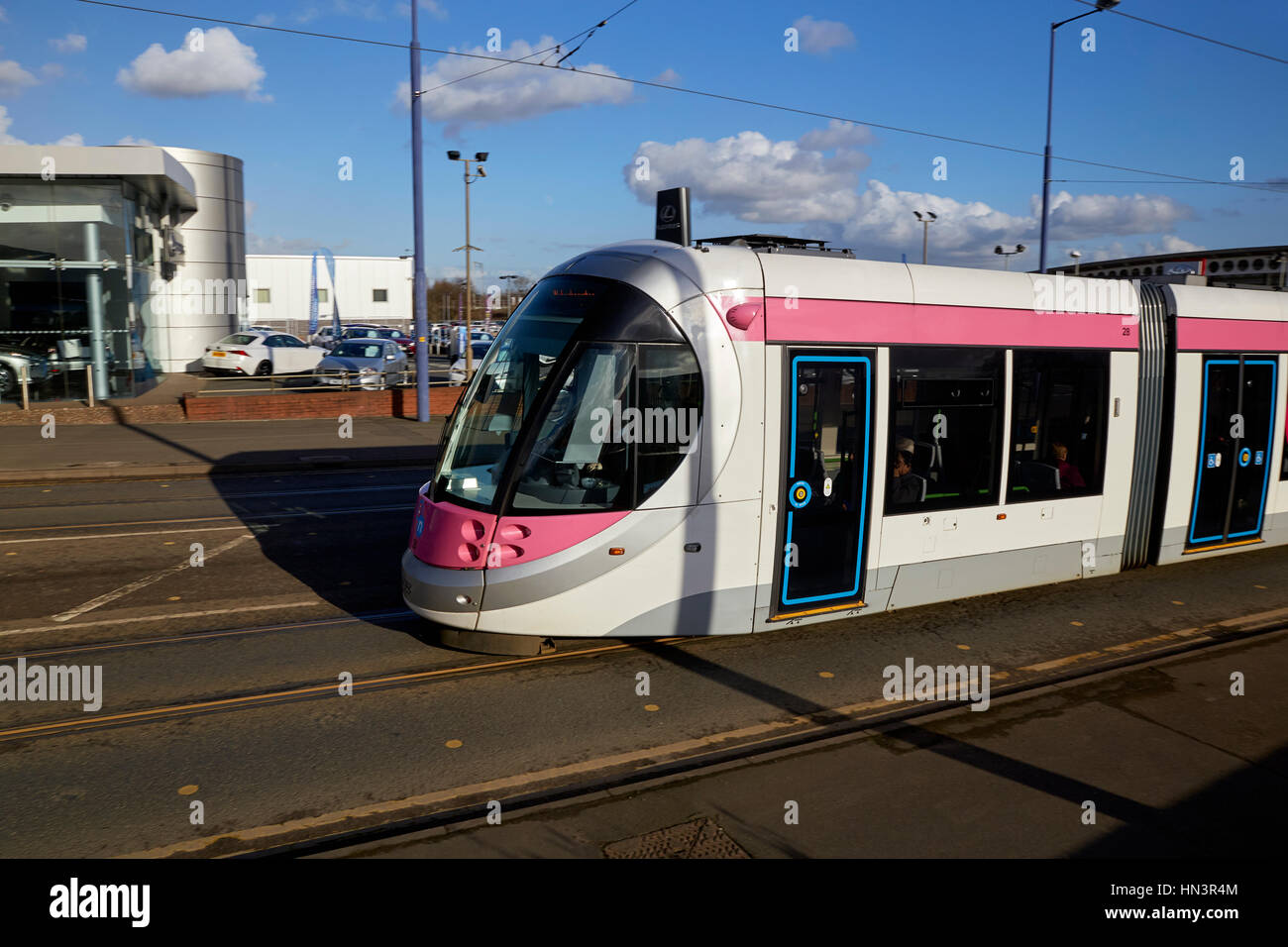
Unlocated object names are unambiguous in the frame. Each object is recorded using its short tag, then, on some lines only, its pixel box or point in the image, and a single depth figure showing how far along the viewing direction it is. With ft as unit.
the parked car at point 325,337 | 157.58
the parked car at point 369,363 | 88.94
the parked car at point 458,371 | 103.04
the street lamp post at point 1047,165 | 74.18
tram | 21.59
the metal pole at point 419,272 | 64.54
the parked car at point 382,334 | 148.15
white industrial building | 198.08
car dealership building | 72.43
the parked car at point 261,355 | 102.17
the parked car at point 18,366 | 70.44
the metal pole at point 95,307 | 75.41
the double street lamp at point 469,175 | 112.95
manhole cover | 14.62
